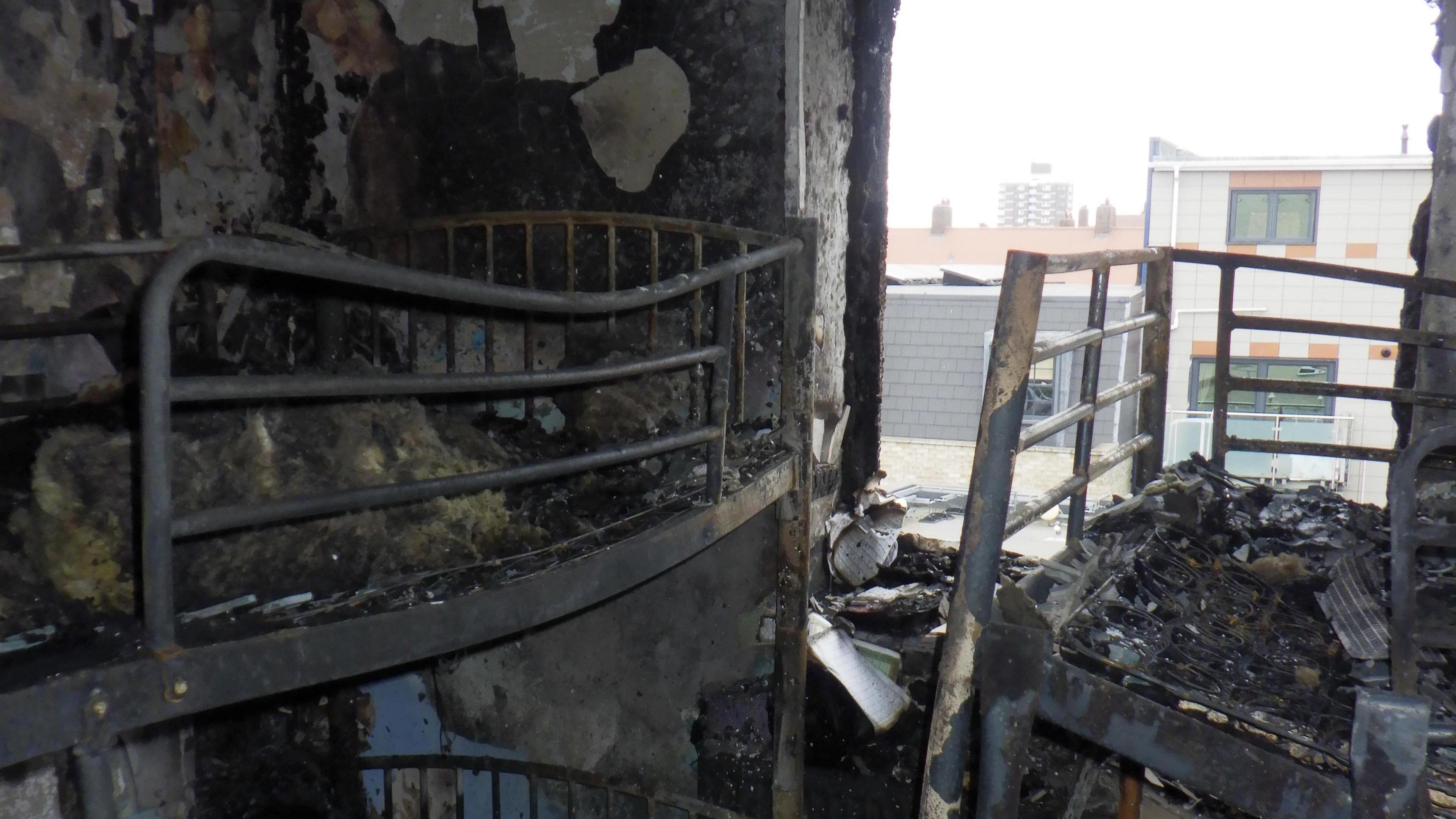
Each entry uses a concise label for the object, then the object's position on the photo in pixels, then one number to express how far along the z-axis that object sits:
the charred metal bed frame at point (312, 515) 1.04
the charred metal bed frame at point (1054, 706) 1.54
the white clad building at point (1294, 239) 9.93
